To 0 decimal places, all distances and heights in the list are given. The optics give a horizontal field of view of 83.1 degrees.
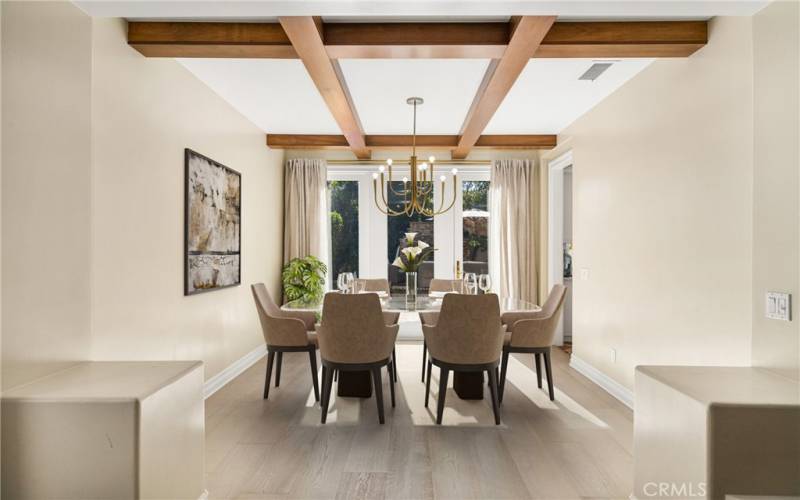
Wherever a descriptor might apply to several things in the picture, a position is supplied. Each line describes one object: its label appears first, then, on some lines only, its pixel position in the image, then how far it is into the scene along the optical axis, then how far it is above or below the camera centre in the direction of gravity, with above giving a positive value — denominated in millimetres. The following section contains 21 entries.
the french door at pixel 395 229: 6094 +253
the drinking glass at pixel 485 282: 3855 -296
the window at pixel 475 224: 6117 +324
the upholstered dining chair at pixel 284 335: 3514 -696
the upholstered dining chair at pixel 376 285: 4957 -412
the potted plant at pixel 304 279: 5492 -392
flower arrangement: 4043 -102
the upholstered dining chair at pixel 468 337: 3016 -607
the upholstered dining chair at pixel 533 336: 3510 -697
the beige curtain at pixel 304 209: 5863 +500
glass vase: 4008 -347
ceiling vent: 3312 +1334
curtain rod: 5965 +1137
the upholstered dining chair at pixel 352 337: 3031 -611
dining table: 3613 -1076
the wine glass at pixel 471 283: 3852 -304
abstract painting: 3428 +186
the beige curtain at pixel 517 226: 5797 +283
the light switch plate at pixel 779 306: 1917 -249
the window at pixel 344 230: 6180 +239
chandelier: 4041 +694
